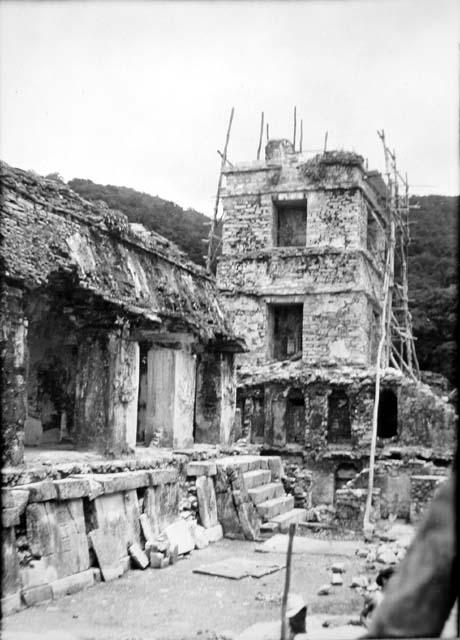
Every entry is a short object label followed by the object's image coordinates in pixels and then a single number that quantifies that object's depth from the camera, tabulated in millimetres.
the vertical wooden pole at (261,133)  29325
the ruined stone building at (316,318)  19312
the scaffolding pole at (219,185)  26275
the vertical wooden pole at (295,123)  29656
